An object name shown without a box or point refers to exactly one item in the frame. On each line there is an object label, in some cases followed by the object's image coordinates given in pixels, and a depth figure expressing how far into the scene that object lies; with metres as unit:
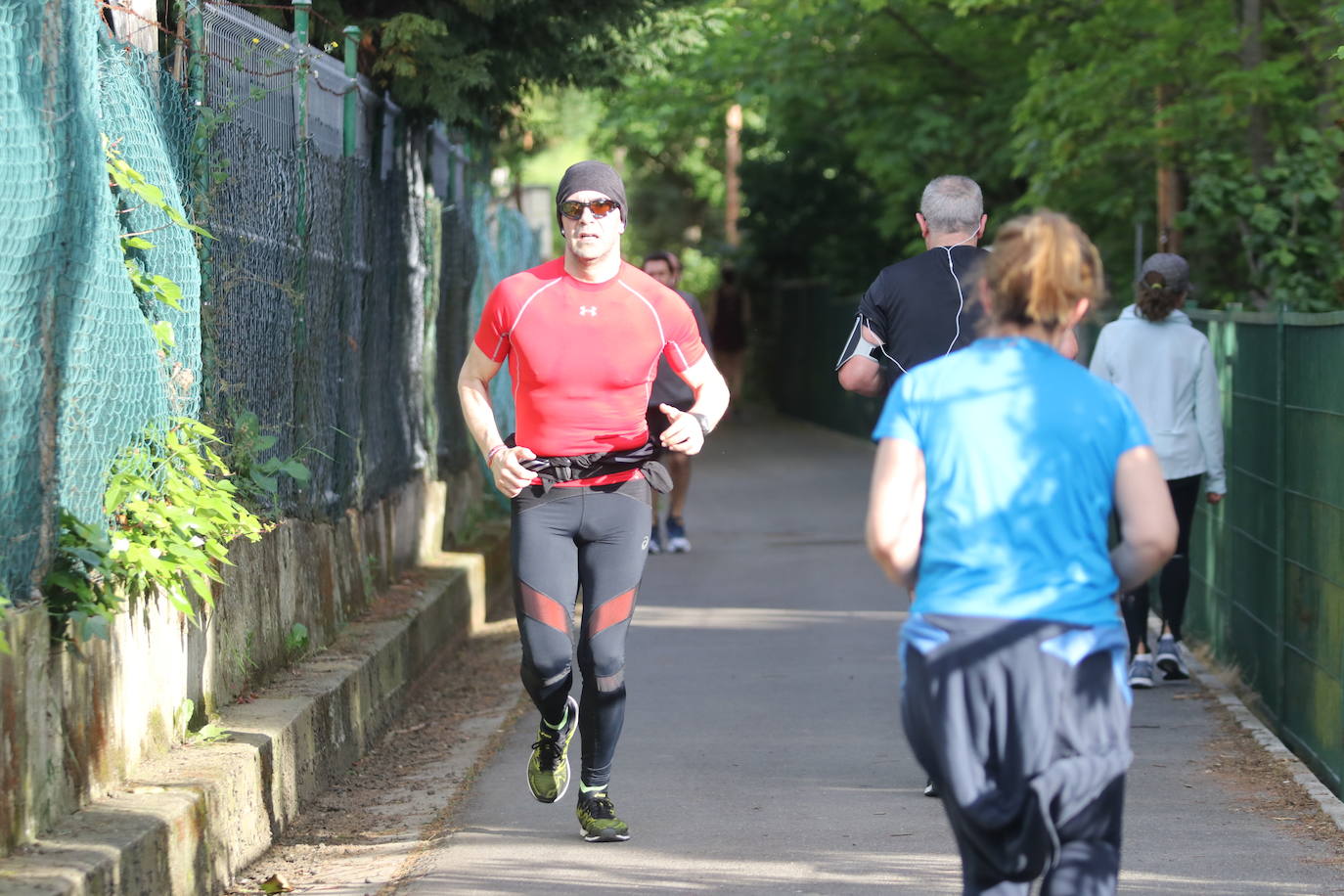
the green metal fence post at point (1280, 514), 15.34
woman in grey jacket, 16.41
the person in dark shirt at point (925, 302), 12.34
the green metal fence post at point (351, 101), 17.84
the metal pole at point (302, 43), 15.90
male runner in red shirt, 11.41
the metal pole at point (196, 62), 12.87
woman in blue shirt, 7.03
